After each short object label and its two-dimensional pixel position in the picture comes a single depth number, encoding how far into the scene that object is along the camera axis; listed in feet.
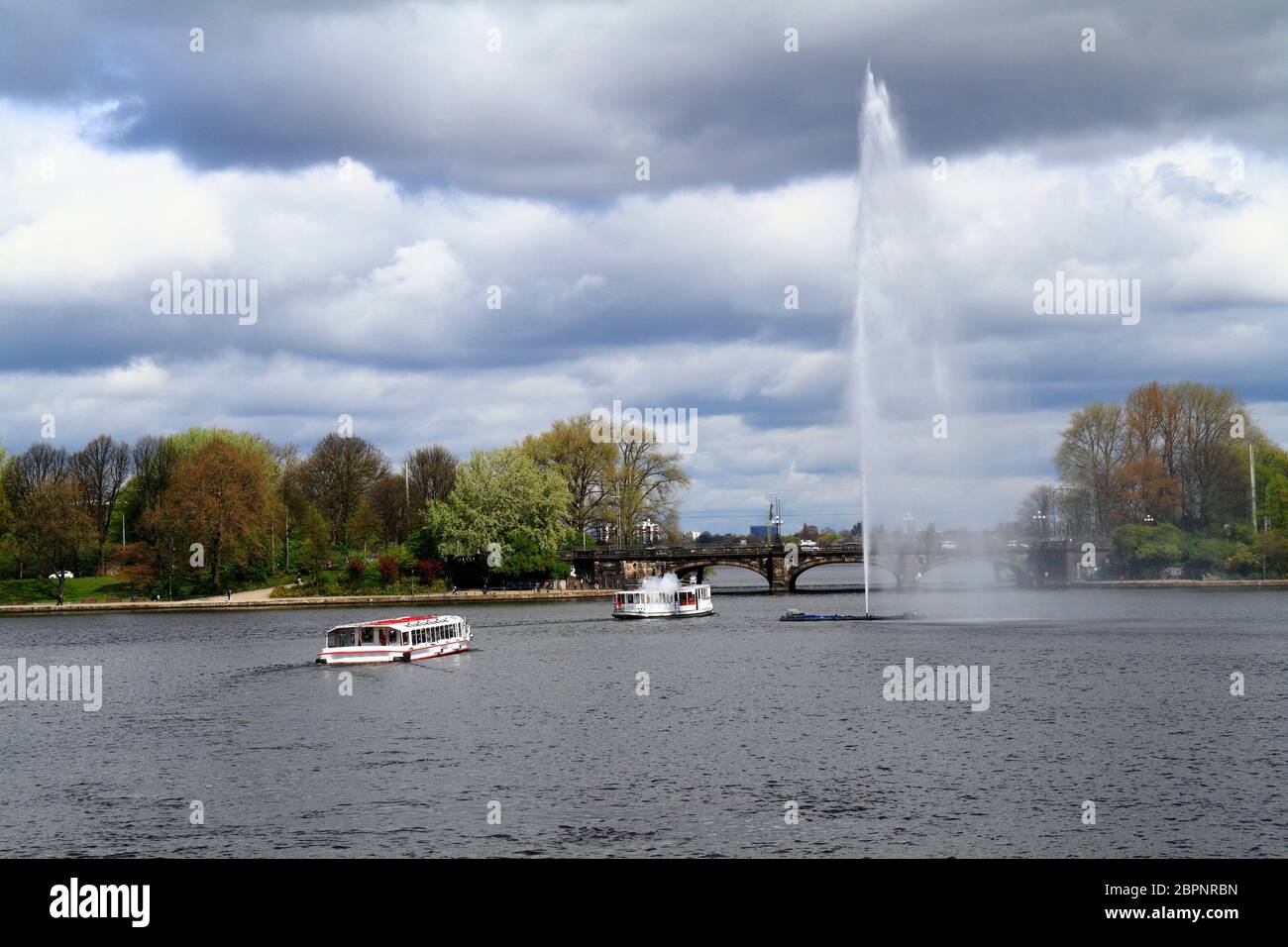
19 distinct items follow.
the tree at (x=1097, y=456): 483.10
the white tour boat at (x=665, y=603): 371.35
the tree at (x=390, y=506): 570.05
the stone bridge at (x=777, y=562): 476.13
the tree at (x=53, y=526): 449.06
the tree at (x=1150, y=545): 475.11
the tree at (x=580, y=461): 527.40
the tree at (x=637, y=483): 528.63
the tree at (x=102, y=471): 563.48
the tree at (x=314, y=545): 490.90
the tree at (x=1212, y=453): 479.82
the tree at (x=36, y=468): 529.28
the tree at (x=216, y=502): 437.58
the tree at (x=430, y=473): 581.94
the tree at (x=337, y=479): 587.68
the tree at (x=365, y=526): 558.15
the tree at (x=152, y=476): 536.01
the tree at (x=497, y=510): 479.41
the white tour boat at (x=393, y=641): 241.96
